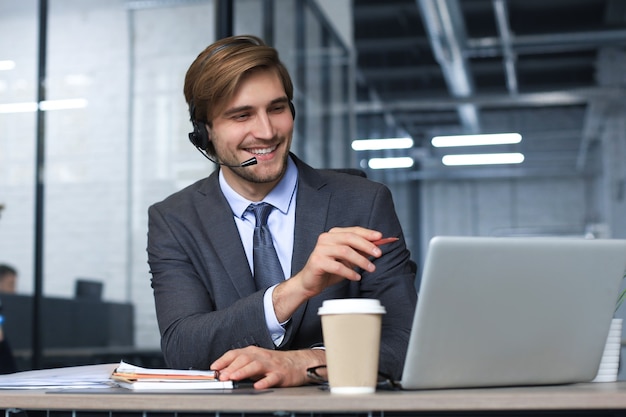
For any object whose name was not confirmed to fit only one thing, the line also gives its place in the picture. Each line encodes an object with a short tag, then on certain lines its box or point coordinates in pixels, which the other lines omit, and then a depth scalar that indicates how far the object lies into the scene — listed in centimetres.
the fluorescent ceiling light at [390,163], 1684
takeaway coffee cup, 199
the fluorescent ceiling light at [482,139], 1879
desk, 183
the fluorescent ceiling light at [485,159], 1873
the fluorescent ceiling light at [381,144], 1581
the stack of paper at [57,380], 227
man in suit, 290
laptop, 198
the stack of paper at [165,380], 215
